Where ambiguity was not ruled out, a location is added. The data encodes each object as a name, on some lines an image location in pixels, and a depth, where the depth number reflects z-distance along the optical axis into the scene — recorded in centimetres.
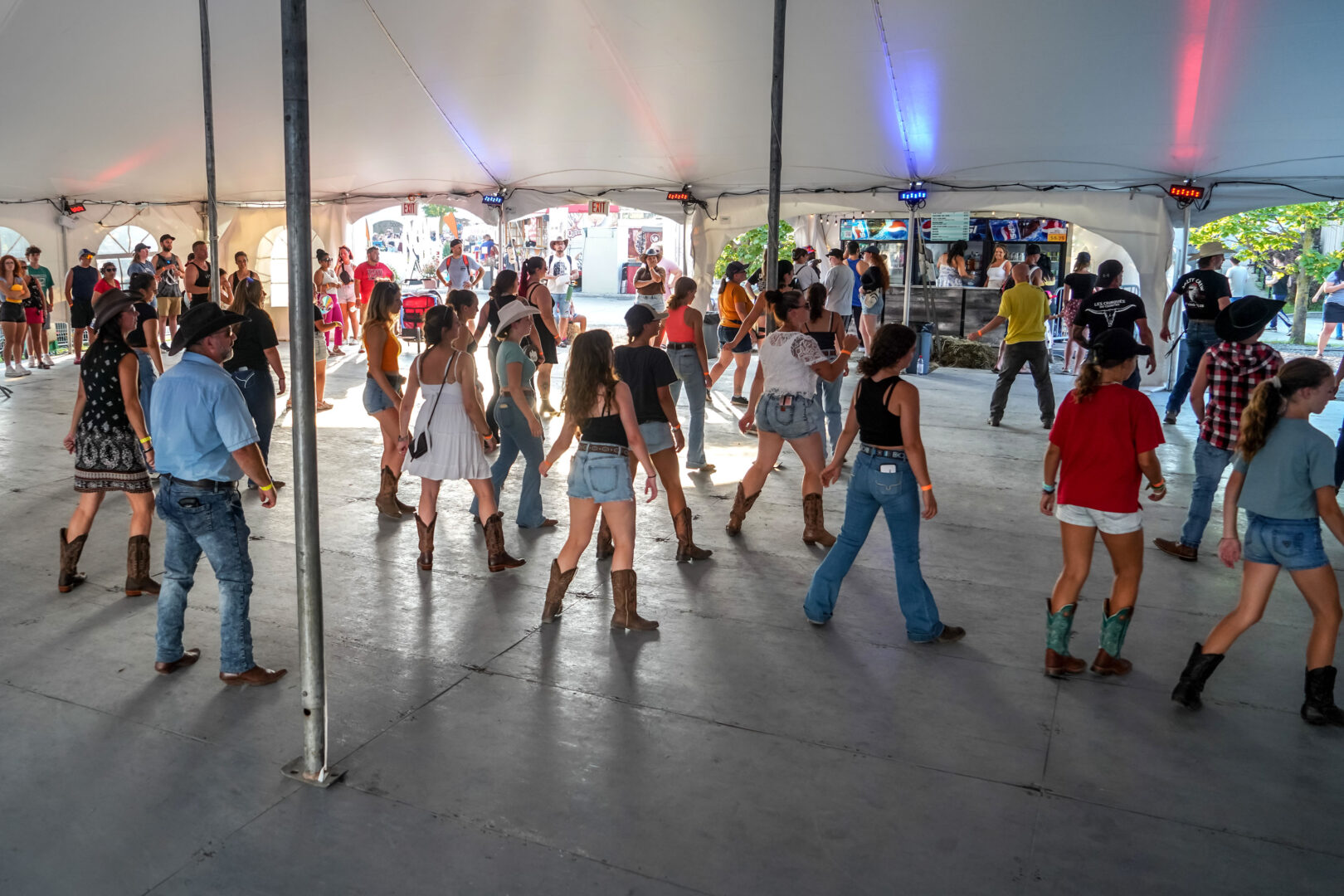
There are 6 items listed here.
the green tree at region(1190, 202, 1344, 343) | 1772
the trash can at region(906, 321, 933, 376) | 1471
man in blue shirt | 387
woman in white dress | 541
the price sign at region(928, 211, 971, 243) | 1808
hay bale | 1571
